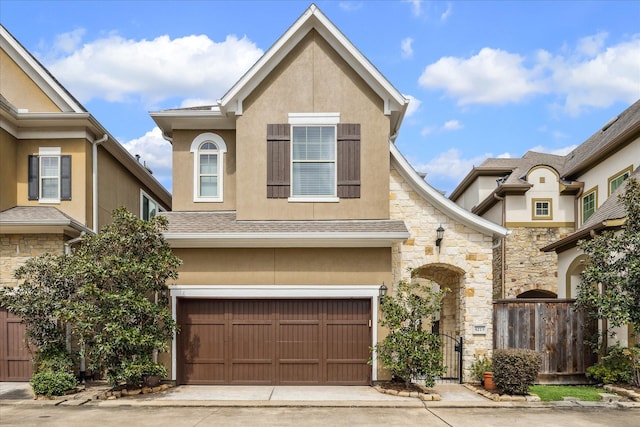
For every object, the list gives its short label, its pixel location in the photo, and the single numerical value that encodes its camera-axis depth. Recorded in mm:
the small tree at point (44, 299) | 12031
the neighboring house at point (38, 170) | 14125
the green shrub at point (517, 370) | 11758
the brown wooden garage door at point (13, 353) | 14039
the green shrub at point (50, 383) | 11844
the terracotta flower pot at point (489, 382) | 12508
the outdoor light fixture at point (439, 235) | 13594
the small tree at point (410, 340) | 12000
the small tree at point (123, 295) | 11695
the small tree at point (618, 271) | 11930
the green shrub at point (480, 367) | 13375
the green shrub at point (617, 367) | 12252
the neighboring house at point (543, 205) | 21047
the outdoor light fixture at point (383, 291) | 13142
